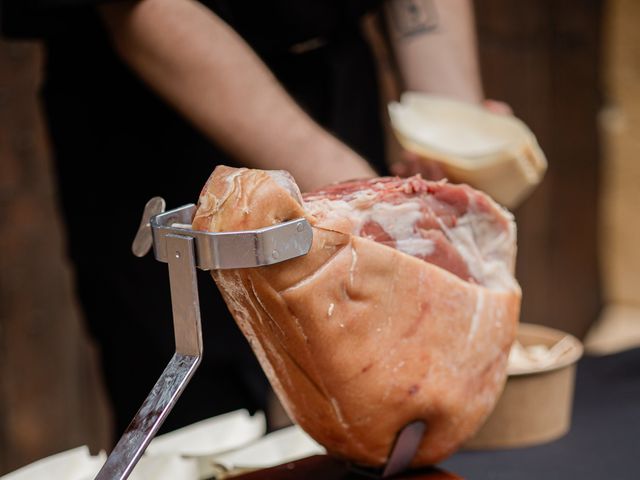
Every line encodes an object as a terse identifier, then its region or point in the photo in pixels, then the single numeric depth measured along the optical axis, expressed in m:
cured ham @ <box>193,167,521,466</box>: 1.50
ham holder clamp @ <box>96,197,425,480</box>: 1.45
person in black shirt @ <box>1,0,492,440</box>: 1.95
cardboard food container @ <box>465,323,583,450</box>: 1.92
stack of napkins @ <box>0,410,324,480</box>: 1.78
